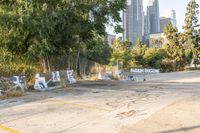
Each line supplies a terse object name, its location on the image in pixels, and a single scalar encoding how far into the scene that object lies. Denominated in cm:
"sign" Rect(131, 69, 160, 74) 4972
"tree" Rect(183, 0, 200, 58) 5522
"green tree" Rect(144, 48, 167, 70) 5966
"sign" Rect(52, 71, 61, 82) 1822
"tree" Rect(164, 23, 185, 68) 5425
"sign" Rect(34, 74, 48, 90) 1717
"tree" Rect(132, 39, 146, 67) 6262
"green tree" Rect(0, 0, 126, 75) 1759
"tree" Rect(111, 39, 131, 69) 6147
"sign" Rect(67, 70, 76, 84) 1992
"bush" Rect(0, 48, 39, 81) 1906
